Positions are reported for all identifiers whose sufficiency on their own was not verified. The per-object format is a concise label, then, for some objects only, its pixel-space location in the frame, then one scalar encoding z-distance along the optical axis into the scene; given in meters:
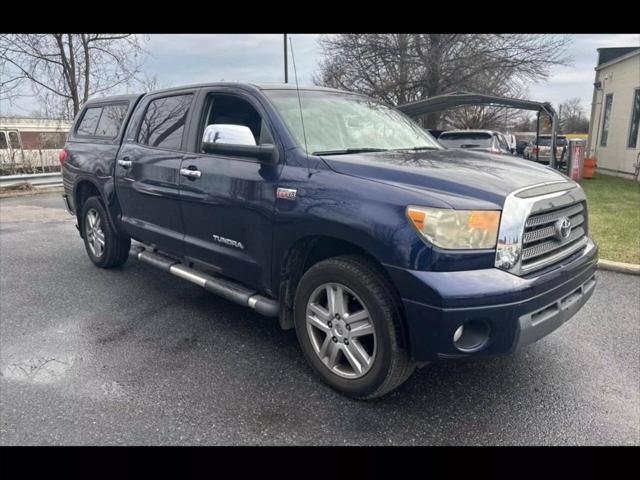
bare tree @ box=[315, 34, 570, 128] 19.12
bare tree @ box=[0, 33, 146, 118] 14.06
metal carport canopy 10.60
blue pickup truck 2.46
